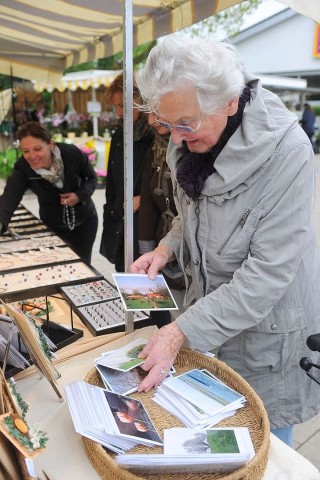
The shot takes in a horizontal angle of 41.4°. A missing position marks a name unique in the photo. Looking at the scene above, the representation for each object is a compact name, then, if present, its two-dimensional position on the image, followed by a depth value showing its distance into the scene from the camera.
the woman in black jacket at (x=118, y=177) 2.49
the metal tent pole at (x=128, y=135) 1.27
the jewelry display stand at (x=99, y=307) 1.60
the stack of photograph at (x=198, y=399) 0.95
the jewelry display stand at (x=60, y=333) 1.45
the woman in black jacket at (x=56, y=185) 2.80
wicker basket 0.80
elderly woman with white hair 0.98
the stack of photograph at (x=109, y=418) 0.84
